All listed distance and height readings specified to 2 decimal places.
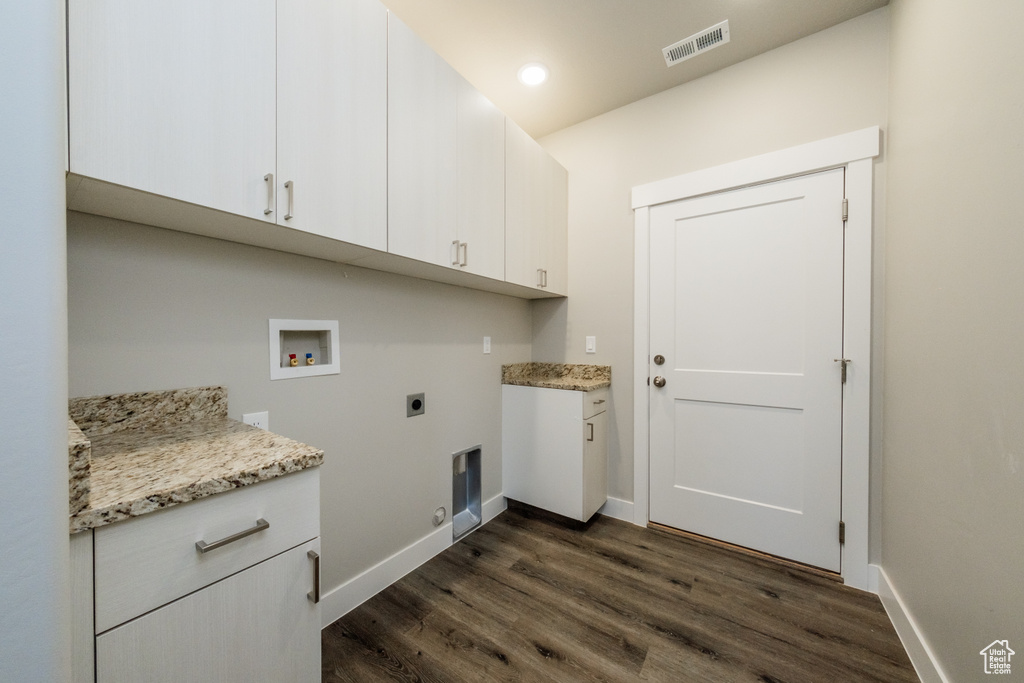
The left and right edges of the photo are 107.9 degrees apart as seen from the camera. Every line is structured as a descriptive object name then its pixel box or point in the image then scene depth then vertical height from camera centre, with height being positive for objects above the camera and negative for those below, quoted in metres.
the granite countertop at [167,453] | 0.70 -0.29
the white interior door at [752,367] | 1.84 -0.15
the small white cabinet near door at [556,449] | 2.23 -0.70
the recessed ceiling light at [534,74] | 2.05 +1.49
